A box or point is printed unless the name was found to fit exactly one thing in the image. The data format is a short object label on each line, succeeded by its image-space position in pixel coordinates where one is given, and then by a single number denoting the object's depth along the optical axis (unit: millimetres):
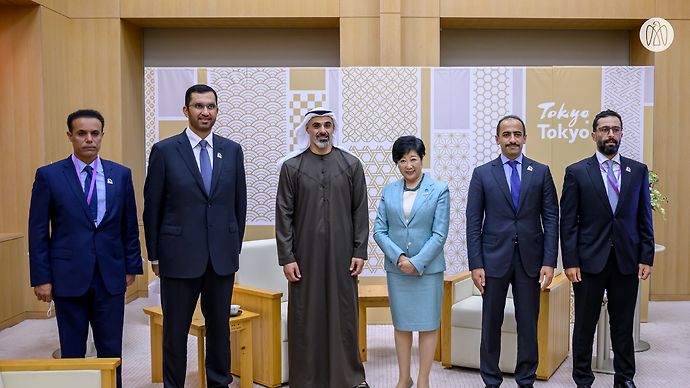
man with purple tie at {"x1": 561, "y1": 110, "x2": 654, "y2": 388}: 3627
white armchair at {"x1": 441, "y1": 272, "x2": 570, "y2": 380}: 4238
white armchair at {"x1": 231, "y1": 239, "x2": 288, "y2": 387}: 4035
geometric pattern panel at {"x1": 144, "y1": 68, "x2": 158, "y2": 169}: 5633
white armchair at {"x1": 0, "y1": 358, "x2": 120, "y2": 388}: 2480
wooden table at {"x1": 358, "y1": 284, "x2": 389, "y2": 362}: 4645
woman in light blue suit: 3619
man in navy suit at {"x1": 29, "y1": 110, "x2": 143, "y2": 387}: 3102
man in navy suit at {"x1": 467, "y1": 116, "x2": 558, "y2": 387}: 3619
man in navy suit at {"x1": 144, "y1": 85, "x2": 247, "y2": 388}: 3303
